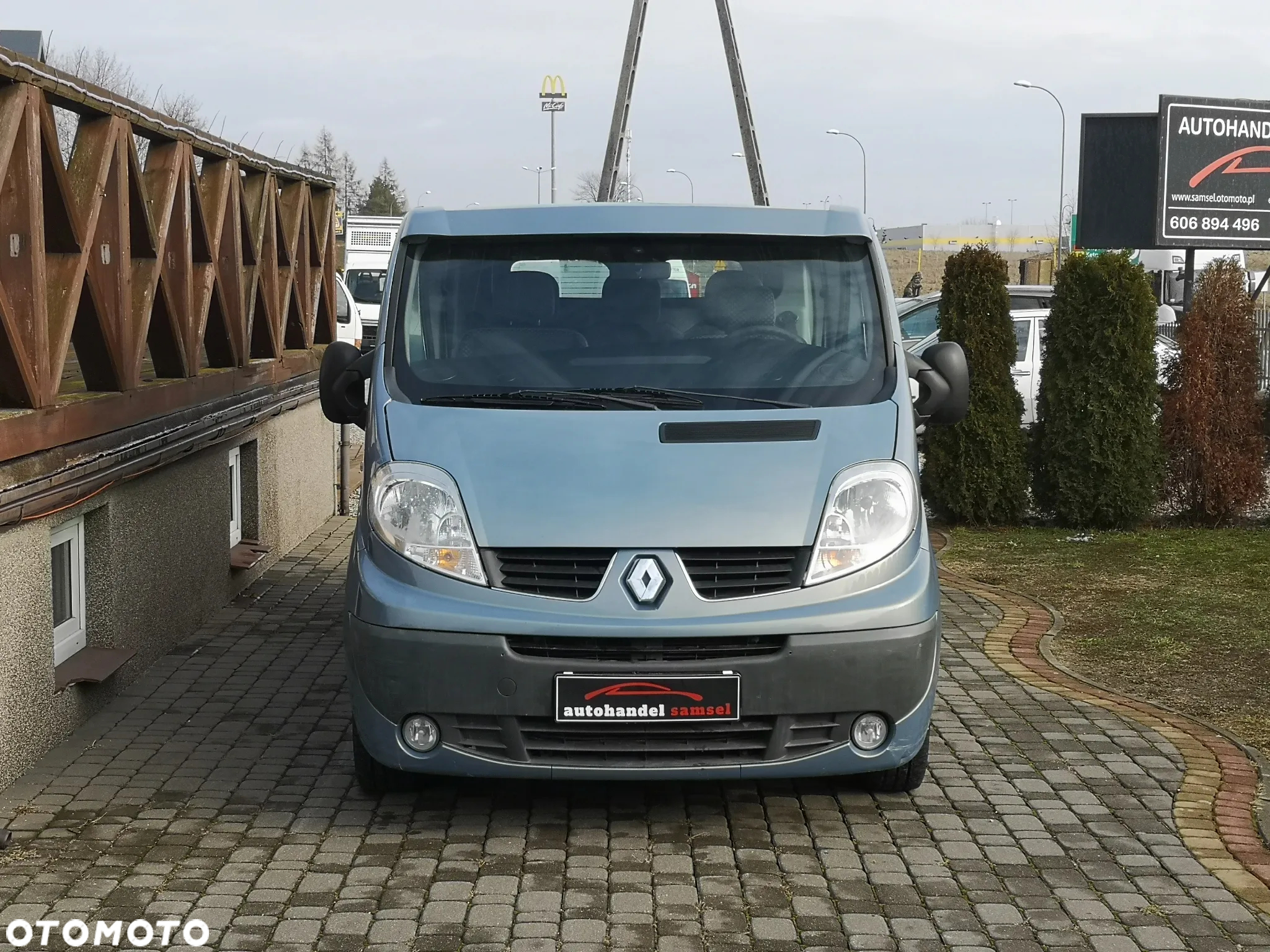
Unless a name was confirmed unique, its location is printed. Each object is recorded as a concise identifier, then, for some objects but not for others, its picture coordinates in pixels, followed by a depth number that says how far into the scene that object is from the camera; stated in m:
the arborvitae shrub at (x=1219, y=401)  12.69
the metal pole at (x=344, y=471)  13.14
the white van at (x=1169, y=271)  39.38
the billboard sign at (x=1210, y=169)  14.67
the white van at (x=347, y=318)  19.42
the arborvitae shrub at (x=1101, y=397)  12.24
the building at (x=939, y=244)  88.50
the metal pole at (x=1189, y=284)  13.13
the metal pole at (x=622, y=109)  20.97
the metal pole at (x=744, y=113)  20.09
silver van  4.98
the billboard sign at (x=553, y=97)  78.75
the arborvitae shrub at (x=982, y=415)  12.45
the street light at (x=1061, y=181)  61.69
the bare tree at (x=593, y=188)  40.48
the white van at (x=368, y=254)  36.78
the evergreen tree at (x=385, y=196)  149.12
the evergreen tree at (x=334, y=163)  137.75
